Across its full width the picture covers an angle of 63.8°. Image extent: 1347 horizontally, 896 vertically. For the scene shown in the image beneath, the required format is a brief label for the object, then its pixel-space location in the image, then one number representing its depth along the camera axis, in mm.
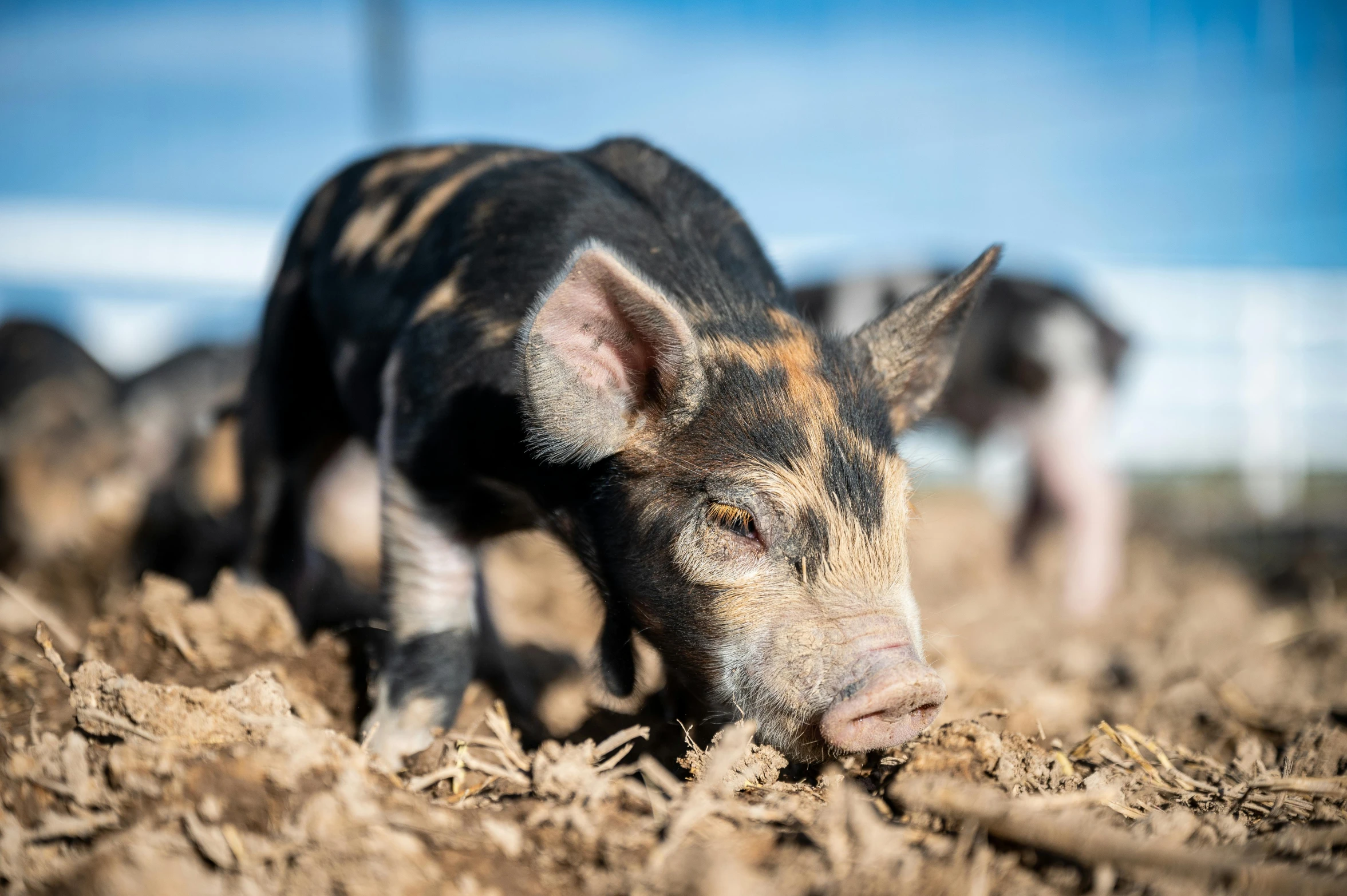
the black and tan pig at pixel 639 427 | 2256
